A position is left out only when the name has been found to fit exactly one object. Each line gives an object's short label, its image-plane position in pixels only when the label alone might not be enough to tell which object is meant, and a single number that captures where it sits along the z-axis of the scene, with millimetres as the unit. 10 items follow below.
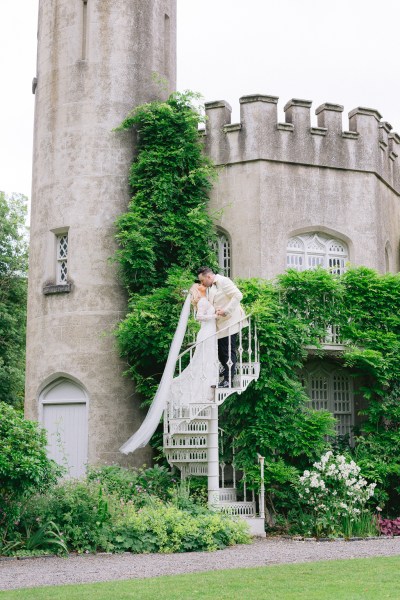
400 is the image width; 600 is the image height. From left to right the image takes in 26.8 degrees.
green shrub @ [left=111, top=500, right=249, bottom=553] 12484
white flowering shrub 14531
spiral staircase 14617
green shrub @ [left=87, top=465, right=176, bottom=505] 14367
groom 15039
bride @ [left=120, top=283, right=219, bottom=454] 14789
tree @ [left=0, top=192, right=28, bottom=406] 32625
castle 17938
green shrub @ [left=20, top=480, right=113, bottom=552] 12391
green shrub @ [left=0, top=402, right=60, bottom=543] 11906
